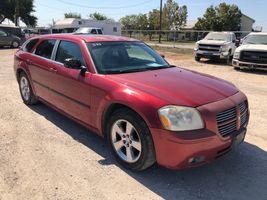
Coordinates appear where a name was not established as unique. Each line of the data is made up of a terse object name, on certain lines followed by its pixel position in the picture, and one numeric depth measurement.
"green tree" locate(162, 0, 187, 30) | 49.03
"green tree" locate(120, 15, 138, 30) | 62.57
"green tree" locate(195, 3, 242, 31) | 41.78
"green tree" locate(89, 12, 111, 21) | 66.60
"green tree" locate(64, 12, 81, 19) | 69.24
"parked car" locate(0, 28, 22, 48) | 18.17
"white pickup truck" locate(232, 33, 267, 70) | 9.34
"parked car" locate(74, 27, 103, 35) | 20.04
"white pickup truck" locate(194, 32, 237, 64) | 11.77
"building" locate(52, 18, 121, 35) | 27.01
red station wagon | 2.41
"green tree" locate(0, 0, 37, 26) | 36.22
